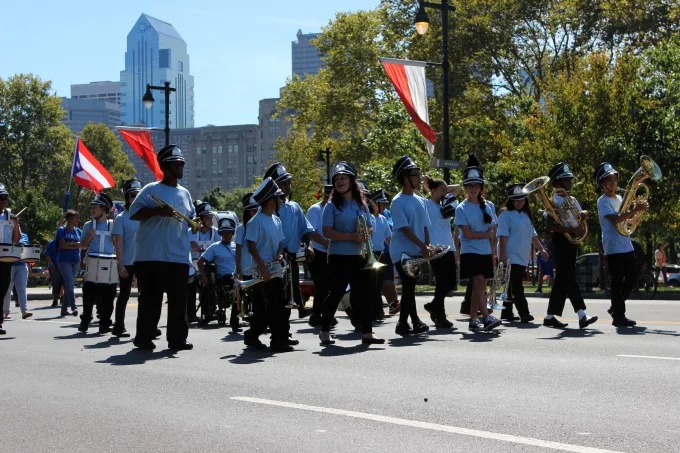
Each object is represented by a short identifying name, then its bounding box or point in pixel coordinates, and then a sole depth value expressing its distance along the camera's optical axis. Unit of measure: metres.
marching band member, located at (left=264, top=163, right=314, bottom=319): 12.61
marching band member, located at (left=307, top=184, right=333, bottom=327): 14.11
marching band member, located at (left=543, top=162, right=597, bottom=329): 13.66
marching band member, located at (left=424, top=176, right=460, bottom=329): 13.62
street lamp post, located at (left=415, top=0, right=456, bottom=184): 26.80
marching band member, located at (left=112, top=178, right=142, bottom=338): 13.61
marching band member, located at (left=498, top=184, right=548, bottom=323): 14.99
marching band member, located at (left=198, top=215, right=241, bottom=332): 16.02
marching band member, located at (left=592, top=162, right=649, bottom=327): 13.53
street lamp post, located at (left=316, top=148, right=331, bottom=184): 51.99
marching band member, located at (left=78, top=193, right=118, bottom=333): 14.86
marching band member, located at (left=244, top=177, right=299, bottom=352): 11.45
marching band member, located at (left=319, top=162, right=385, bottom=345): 11.56
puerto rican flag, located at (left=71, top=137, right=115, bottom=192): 29.90
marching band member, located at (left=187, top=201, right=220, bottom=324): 16.52
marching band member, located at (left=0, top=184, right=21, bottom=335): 14.63
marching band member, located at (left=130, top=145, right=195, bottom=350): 11.29
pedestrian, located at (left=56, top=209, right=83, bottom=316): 19.14
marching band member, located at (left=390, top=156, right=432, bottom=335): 12.47
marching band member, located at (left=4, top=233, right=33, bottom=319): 18.94
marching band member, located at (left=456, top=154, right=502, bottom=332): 13.23
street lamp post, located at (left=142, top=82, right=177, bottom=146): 33.04
